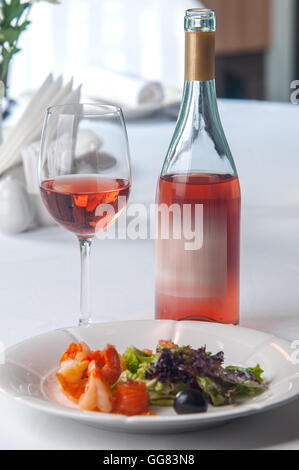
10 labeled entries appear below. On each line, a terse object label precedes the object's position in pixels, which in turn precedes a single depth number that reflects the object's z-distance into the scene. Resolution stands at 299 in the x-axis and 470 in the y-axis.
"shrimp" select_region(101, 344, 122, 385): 1.00
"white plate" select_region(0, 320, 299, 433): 0.93
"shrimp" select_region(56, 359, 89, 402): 0.99
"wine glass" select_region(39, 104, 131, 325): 1.13
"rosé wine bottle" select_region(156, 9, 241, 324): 1.13
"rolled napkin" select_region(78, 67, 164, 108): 2.19
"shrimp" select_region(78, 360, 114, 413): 0.96
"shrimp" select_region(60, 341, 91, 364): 1.02
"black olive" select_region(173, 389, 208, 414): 0.95
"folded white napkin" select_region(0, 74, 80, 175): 1.46
